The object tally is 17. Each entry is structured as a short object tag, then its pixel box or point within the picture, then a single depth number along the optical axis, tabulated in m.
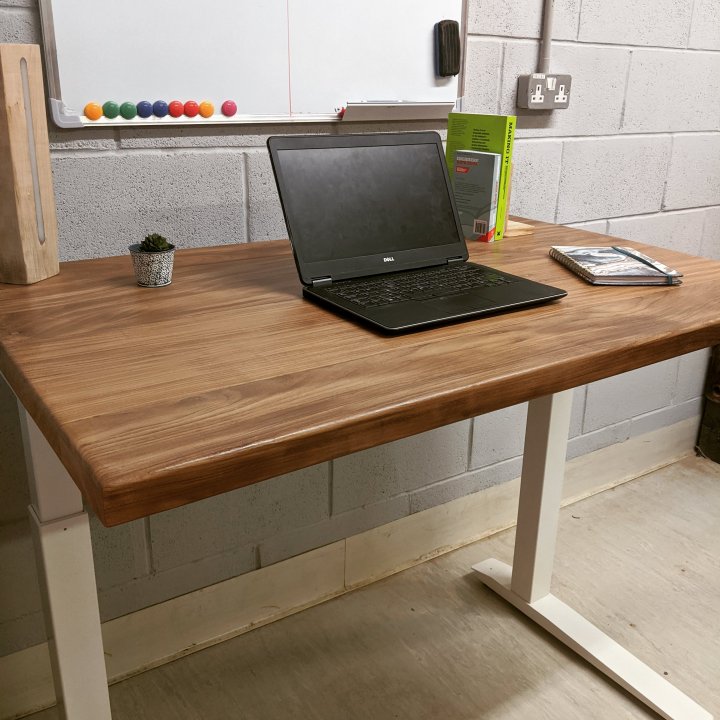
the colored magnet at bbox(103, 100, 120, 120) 1.25
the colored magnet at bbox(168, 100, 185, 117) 1.31
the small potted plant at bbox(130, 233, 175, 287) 1.08
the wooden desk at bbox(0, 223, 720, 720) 0.65
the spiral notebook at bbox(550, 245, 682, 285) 1.13
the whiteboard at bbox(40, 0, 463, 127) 1.21
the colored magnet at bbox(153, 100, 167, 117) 1.29
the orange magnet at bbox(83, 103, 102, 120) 1.24
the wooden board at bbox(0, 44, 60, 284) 0.99
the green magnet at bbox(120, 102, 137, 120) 1.26
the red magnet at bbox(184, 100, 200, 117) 1.32
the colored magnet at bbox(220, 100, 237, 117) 1.36
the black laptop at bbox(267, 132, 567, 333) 1.02
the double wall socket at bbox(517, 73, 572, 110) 1.76
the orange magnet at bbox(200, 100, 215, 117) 1.33
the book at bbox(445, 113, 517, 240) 1.34
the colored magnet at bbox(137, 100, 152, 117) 1.28
